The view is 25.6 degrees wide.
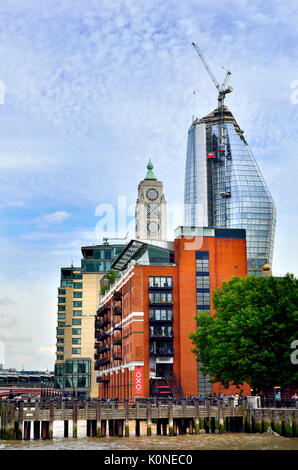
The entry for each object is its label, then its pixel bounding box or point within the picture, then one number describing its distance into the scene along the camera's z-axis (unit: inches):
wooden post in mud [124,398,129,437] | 2423.7
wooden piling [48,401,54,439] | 2345.0
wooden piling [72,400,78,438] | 2380.7
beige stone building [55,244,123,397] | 7091.5
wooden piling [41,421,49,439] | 2381.8
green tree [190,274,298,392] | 2679.6
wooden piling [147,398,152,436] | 2438.6
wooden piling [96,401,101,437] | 2370.8
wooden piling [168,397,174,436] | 2446.2
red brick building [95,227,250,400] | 3897.6
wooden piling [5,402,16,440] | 2336.4
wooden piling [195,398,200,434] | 2482.8
